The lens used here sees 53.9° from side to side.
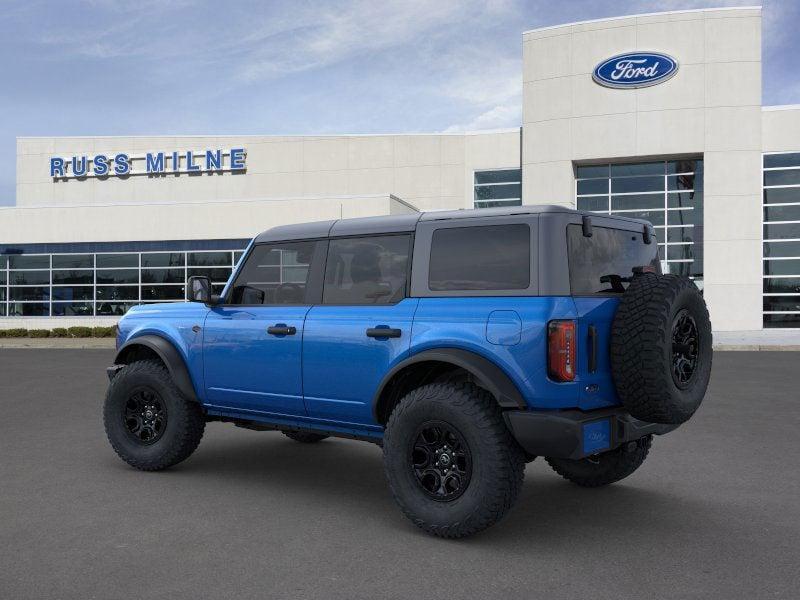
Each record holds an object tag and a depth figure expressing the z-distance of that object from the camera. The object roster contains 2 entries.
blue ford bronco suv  4.62
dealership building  31.28
